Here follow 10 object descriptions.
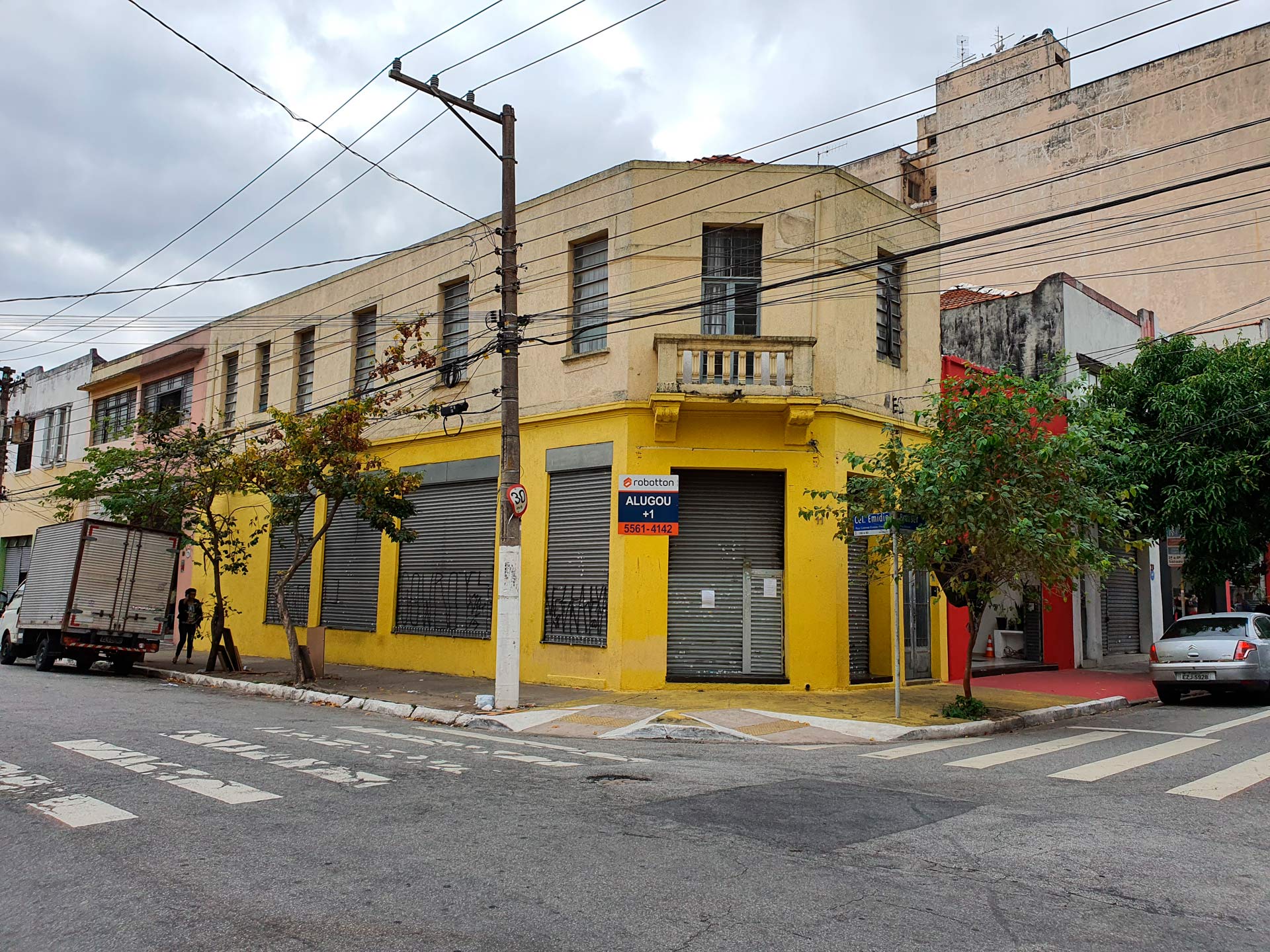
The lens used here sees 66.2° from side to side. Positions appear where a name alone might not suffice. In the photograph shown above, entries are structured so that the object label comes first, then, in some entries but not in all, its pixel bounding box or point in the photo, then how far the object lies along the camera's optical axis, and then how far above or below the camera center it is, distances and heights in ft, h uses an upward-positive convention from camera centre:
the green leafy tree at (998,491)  39.75 +4.99
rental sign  48.88 +4.89
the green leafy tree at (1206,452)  62.54 +10.43
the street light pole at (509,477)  43.21 +5.53
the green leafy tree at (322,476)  54.60 +6.82
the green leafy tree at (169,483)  63.62 +7.58
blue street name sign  42.06 +3.61
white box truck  60.13 +0.02
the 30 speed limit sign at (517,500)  43.70 +4.50
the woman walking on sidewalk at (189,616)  67.67 -1.47
